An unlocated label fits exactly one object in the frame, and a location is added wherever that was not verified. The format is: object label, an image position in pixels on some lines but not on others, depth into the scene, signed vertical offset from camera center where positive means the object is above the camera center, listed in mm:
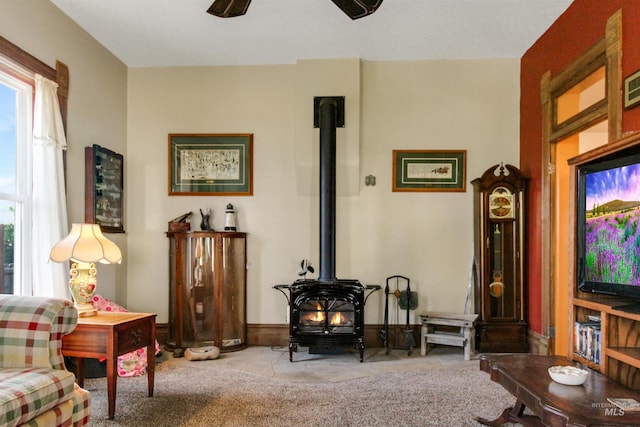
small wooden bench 4051 -1096
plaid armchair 1929 -693
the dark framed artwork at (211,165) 4730 +561
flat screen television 2152 -53
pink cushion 3510 -1190
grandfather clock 4195 -448
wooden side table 2648 -764
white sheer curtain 3229 +141
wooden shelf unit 2229 -641
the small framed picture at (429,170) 4625 +501
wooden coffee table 1729 -797
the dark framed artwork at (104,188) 3984 +273
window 3160 +290
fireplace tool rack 4305 -910
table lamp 2912 -268
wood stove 3990 -894
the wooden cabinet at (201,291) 4332 -736
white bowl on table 2074 -751
